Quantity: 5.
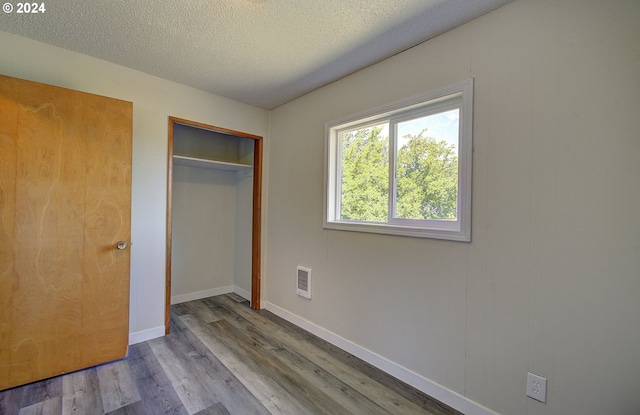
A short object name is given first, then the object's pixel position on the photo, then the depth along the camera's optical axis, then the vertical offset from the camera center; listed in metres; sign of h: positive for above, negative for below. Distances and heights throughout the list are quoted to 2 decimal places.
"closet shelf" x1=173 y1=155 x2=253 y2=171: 3.16 +0.52
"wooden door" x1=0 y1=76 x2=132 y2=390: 1.86 -0.20
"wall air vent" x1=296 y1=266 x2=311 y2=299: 2.82 -0.80
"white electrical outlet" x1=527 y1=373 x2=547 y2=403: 1.42 -0.93
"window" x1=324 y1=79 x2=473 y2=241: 1.79 +0.33
